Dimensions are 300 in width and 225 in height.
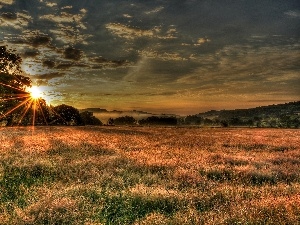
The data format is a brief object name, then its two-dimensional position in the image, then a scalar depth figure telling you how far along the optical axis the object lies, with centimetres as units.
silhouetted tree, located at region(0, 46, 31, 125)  3212
